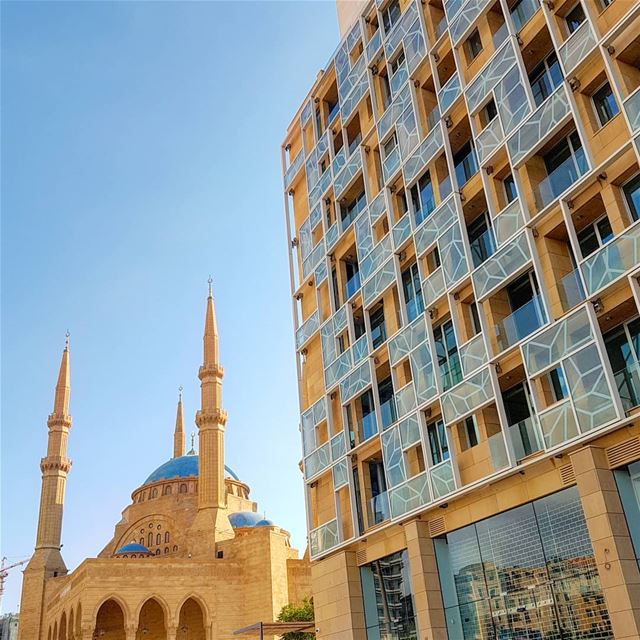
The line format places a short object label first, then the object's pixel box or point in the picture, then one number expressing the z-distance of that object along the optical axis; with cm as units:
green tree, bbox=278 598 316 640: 2973
